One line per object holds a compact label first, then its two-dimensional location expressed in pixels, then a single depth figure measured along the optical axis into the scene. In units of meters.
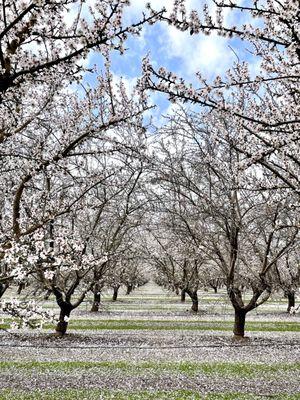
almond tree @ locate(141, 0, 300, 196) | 5.93
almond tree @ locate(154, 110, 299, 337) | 16.25
